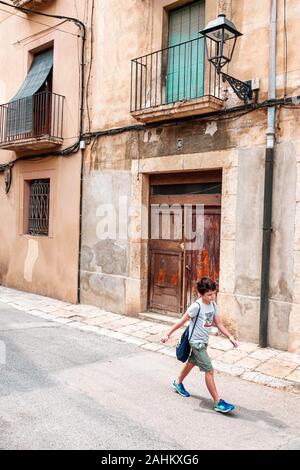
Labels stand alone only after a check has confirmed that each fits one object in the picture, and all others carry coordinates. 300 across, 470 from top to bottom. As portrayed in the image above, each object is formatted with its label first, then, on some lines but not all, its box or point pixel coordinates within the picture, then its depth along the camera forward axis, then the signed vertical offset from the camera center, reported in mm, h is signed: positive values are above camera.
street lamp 6098 +2726
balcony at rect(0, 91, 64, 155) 10094 +2424
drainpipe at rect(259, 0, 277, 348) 6418 +553
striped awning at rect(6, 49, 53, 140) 10453 +3019
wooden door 7508 -285
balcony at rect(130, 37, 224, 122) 7117 +2592
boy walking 4441 -986
